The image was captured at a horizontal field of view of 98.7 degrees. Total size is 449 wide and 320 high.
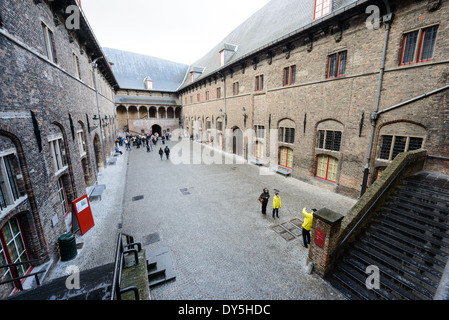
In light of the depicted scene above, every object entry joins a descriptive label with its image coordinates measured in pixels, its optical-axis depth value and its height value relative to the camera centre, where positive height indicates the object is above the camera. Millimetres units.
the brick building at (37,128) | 4504 -100
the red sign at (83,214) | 7125 -3382
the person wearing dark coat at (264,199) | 8294 -3364
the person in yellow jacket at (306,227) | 6212 -3484
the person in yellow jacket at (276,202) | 8102 -3436
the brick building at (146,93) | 36312 +5646
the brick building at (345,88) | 7297 +1499
